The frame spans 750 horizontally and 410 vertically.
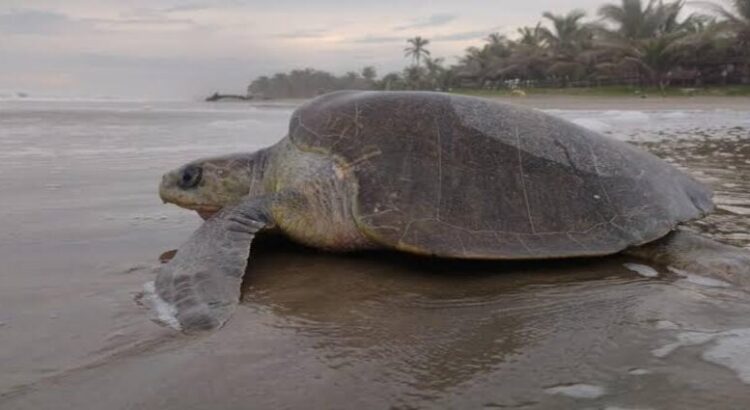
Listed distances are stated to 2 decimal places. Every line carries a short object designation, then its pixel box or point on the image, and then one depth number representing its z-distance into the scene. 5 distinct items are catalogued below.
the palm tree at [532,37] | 51.47
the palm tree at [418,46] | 69.75
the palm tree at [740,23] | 32.03
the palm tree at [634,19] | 40.75
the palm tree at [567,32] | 46.90
